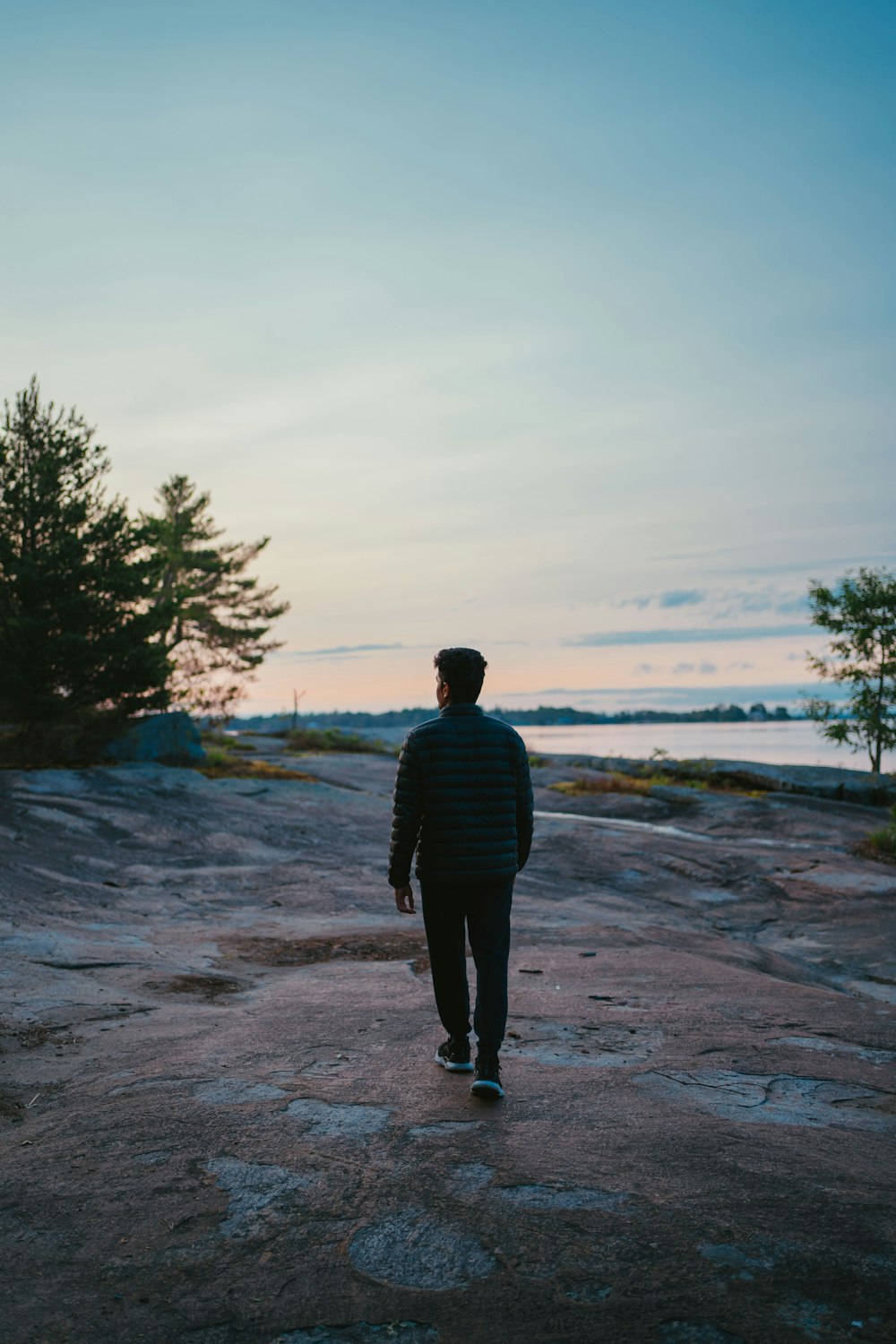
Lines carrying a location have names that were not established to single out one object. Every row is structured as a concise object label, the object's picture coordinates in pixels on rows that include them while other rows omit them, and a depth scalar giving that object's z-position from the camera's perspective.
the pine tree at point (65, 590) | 18.50
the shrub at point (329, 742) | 32.88
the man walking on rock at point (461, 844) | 4.63
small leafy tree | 28.39
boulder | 20.83
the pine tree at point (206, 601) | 35.06
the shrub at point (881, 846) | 16.17
